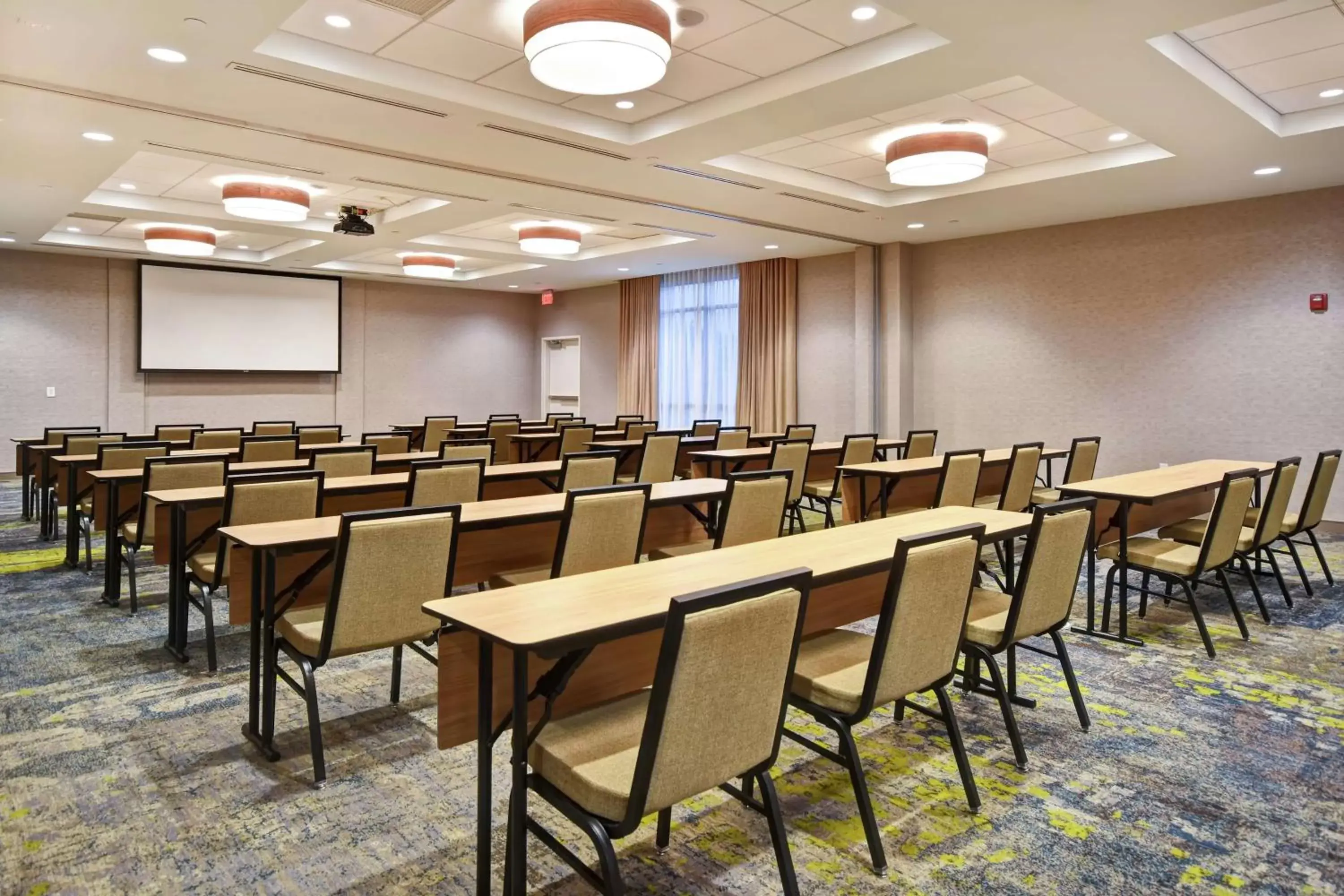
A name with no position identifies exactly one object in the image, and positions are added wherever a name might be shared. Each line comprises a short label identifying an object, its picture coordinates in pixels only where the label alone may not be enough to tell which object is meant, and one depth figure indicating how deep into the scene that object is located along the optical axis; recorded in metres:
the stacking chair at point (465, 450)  5.95
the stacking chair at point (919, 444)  7.15
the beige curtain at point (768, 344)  11.62
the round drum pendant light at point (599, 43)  3.77
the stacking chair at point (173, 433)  7.95
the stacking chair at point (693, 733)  1.67
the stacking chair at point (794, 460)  6.18
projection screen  12.04
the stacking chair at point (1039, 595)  2.77
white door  15.55
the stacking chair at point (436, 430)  9.64
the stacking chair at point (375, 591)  2.72
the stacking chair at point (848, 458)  6.74
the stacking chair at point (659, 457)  6.81
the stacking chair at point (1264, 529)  4.59
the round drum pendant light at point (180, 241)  9.81
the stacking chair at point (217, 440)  7.30
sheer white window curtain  12.61
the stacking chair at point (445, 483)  4.21
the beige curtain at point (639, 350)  13.63
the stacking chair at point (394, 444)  7.88
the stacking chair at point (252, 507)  3.70
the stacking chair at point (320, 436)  8.00
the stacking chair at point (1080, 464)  6.30
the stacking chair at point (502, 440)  9.16
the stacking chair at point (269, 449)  6.27
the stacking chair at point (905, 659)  2.23
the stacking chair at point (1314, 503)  5.00
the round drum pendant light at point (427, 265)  12.30
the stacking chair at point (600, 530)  3.21
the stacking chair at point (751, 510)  3.76
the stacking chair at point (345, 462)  5.35
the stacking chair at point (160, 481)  4.58
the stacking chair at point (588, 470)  4.74
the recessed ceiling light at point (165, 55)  4.38
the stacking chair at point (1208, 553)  4.07
